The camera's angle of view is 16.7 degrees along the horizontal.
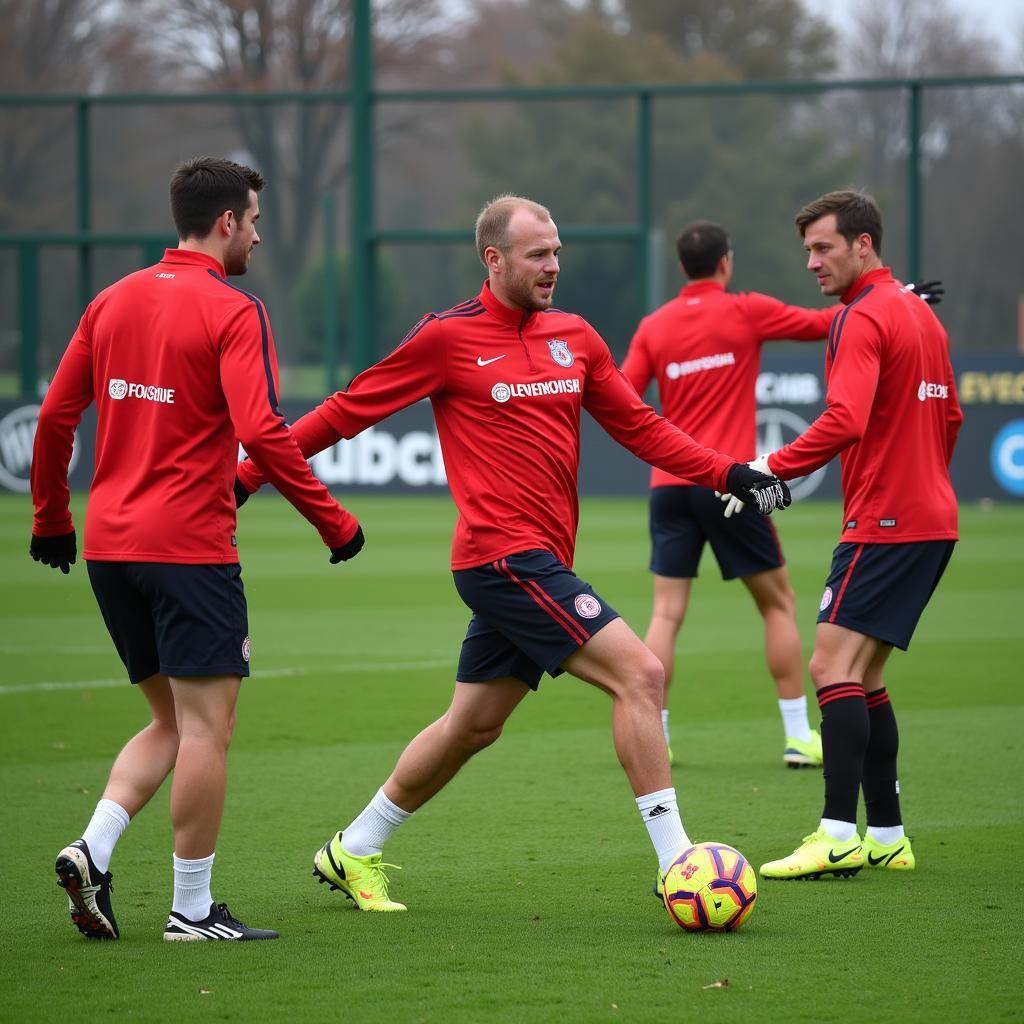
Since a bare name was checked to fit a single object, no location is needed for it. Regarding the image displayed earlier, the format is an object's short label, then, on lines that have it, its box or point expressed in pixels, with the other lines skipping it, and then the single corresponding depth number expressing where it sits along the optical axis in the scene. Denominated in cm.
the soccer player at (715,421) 1623
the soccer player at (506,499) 1055
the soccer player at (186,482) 1006
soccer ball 1030
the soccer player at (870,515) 1179
